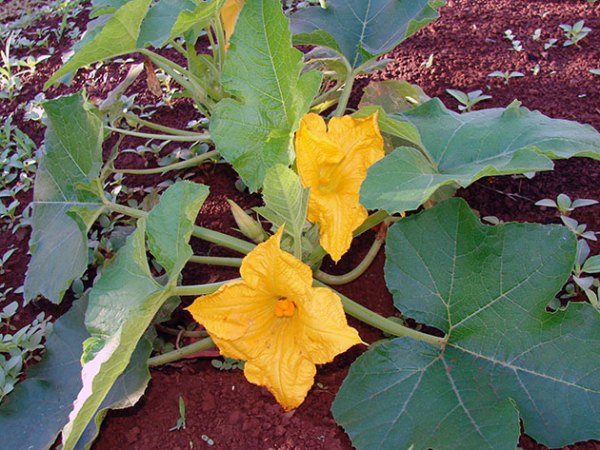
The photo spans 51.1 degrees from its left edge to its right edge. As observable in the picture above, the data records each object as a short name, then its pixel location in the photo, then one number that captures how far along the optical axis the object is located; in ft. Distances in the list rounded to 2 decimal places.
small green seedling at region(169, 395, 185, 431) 4.68
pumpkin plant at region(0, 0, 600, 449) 3.87
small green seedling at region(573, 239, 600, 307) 4.69
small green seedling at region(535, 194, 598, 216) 5.33
